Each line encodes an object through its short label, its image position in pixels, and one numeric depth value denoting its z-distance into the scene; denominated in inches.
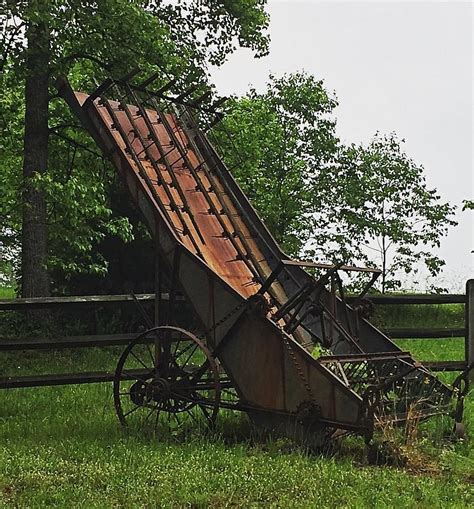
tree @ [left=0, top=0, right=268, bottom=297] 541.3
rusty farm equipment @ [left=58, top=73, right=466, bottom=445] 277.3
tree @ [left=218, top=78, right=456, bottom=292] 917.8
